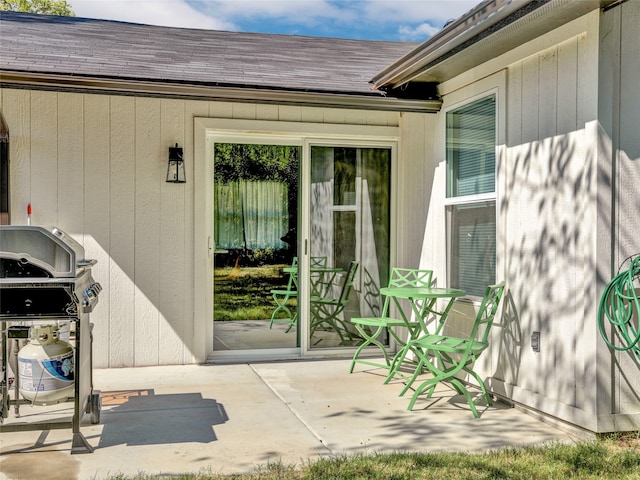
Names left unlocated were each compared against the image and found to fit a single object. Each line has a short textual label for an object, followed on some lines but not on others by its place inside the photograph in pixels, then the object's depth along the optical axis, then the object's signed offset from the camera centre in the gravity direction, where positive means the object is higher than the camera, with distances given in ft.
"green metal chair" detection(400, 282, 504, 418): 14.62 -2.77
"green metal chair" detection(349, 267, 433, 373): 17.99 -2.63
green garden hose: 12.00 -1.46
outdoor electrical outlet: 14.01 -2.47
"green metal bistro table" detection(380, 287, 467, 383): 16.17 -2.01
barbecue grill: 11.19 -1.08
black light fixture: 19.60 +1.99
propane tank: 11.83 -2.66
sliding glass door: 20.99 -0.33
